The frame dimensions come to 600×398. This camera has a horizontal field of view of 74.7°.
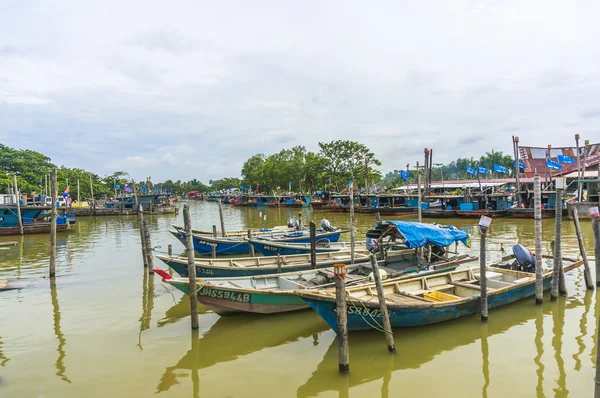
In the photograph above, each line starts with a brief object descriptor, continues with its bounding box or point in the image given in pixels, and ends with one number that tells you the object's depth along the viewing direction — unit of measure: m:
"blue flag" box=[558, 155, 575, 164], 32.71
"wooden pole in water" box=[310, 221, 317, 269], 12.88
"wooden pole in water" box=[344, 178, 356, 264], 13.58
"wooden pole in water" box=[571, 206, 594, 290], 11.76
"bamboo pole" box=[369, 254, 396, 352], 7.77
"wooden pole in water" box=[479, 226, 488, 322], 9.12
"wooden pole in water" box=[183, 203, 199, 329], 9.13
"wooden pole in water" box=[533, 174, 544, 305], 10.05
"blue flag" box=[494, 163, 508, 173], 39.29
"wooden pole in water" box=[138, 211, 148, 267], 15.87
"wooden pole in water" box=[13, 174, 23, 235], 27.48
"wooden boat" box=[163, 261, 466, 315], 9.58
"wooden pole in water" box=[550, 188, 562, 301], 10.09
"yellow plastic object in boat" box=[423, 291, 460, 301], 9.66
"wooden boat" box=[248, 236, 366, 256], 16.82
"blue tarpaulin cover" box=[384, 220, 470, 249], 11.68
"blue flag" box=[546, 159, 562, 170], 33.28
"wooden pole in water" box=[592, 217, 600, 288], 9.48
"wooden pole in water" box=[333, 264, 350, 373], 6.98
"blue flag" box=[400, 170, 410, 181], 45.35
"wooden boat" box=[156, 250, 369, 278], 12.80
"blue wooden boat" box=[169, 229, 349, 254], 19.15
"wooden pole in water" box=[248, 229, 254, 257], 17.12
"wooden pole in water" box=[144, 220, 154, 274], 15.00
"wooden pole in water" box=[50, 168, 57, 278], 14.38
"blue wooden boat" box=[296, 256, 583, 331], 8.19
